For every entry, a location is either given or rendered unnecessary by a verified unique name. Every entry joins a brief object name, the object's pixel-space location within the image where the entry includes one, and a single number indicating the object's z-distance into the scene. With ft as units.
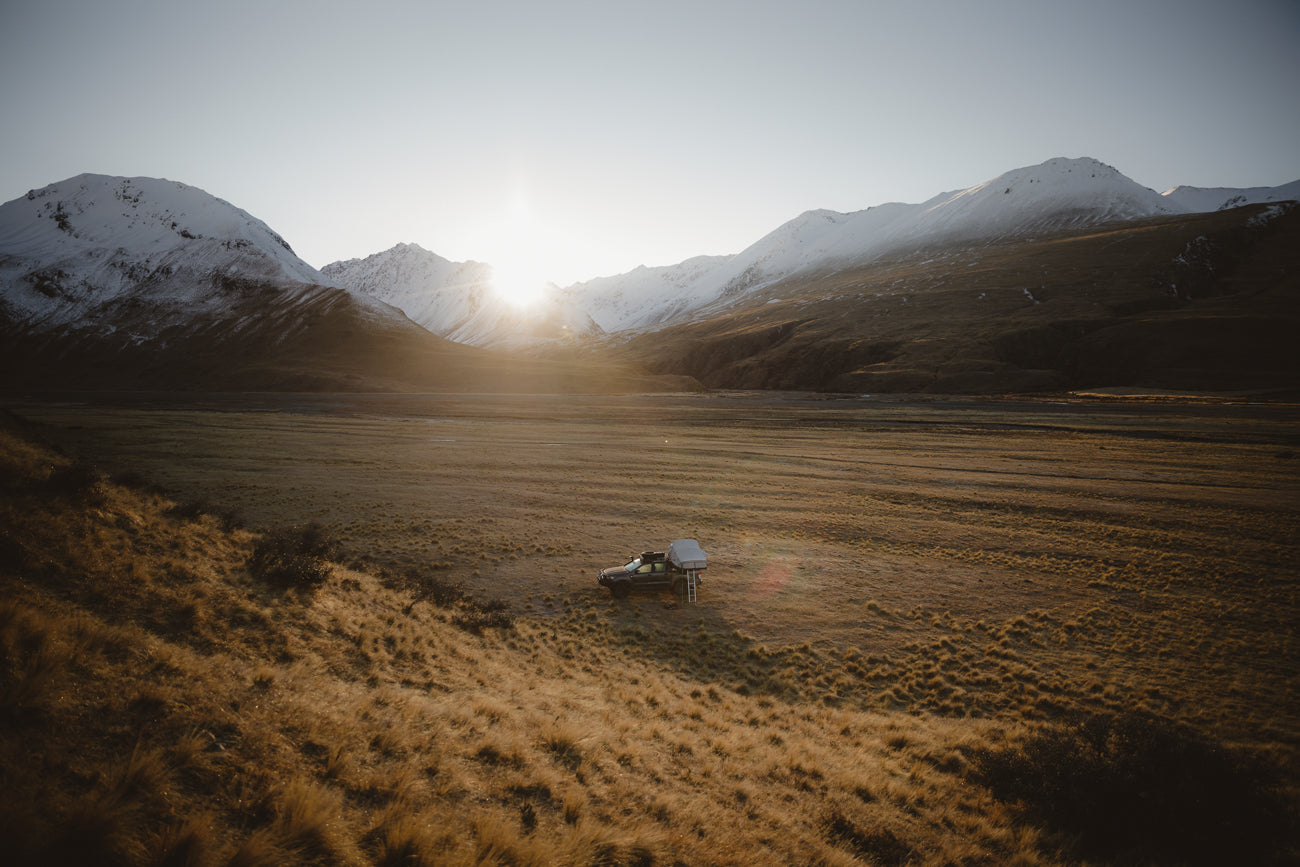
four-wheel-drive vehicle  67.00
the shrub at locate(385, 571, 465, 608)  59.93
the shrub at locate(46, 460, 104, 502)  46.02
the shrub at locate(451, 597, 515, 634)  55.36
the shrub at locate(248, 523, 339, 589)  48.80
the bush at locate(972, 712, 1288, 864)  29.40
